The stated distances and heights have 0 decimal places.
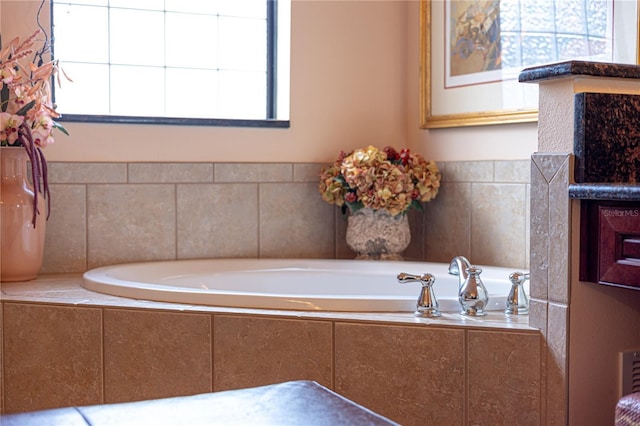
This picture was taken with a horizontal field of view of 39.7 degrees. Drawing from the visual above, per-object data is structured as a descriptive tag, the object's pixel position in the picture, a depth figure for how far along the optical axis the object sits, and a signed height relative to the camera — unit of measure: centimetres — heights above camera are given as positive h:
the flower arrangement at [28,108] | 297 +25
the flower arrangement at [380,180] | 354 +1
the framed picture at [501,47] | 290 +49
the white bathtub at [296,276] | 321 -35
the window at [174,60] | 352 +50
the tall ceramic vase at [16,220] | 303 -13
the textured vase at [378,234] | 363 -21
